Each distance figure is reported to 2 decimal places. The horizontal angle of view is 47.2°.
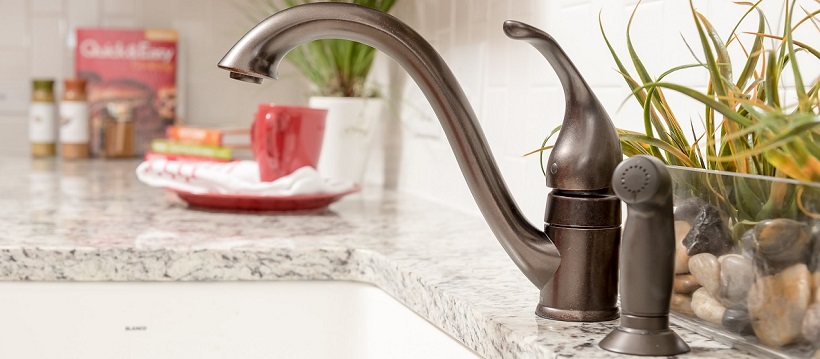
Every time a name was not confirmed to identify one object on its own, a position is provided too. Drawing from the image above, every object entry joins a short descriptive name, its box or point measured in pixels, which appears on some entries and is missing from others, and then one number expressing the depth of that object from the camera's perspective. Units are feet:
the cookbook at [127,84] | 7.20
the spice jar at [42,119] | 7.09
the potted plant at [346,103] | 5.57
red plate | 4.37
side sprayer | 1.86
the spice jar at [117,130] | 7.17
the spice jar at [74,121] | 6.95
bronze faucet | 2.26
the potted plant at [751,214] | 1.79
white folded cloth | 4.42
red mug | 4.65
